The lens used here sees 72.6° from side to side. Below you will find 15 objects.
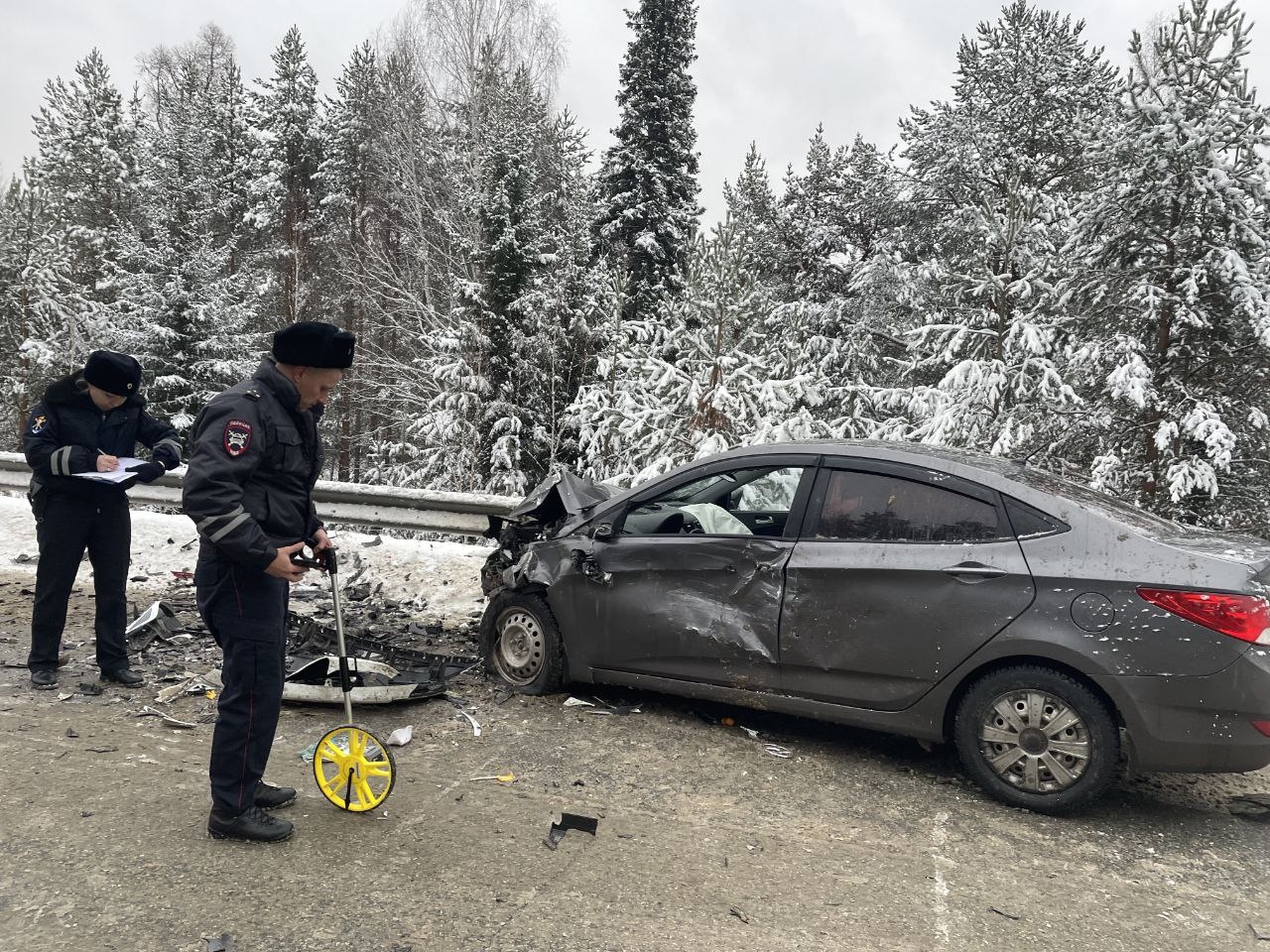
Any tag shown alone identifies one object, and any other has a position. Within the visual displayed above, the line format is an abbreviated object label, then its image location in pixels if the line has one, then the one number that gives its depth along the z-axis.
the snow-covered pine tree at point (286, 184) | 25.72
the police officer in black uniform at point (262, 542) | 3.21
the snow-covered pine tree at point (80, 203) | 23.27
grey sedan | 3.54
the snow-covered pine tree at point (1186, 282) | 8.88
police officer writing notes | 4.92
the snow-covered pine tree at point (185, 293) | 19.89
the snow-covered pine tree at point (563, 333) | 16.91
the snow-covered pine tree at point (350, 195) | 25.12
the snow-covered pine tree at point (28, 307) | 23.80
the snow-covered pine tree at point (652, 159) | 21.52
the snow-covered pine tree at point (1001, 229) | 10.84
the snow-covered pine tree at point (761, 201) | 20.50
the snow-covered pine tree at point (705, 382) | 10.55
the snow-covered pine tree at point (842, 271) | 16.03
